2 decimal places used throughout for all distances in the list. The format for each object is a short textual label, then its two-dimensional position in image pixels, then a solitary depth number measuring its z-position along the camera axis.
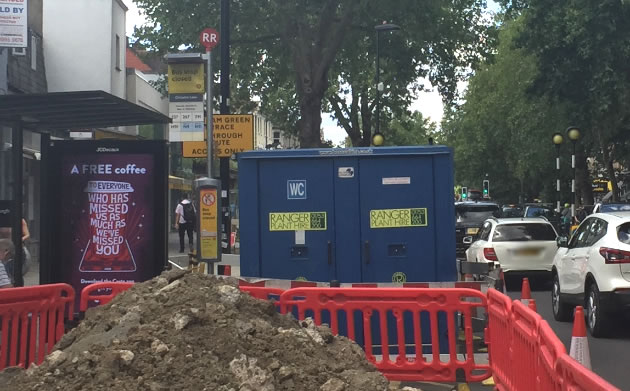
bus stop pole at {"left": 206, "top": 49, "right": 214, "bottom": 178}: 13.00
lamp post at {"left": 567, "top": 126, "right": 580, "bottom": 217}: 31.05
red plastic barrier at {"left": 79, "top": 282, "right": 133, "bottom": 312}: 7.48
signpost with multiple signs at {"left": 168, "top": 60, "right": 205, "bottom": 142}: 12.46
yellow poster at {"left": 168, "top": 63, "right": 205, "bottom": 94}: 12.52
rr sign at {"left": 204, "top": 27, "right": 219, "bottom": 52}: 14.43
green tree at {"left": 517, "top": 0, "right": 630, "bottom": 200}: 22.83
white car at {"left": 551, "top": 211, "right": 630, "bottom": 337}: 10.70
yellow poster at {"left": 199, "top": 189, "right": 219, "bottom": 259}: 10.14
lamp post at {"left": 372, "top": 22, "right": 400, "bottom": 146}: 27.35
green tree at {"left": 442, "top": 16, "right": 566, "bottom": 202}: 44.53
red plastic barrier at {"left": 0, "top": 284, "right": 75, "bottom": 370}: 6.97
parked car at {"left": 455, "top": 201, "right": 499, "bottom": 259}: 26.09
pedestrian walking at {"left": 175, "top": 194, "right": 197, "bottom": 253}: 27.36
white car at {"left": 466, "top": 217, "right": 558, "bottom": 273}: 17.25
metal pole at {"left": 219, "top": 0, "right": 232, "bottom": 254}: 16.14
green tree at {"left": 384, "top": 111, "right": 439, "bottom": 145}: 45.62
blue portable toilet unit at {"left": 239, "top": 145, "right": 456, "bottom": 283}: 8.84
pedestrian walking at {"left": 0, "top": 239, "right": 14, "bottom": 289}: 9.36
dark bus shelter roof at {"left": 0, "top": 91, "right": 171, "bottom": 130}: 8.68
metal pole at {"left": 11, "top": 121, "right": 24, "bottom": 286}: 9.48
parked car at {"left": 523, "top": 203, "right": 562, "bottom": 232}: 36.69
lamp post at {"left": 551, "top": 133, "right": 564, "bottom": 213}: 32.50
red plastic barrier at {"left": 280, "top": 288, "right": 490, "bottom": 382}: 7.14
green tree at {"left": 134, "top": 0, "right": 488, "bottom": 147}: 25.69
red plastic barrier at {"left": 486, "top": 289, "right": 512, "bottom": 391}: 6.09
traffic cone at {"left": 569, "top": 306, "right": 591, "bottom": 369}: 6.06
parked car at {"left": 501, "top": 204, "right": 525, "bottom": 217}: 40.91
